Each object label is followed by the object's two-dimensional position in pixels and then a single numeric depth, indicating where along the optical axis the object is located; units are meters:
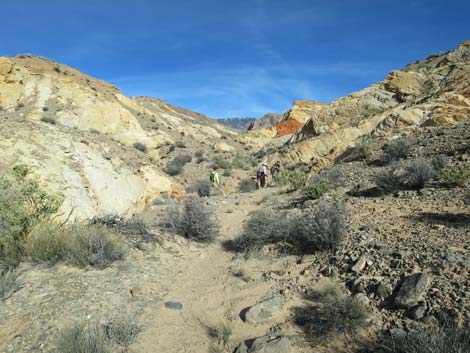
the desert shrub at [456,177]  6.45
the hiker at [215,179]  15.78
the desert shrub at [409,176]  7.13
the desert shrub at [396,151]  10.09
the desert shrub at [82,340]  3.09
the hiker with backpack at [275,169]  15.77
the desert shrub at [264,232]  5.92
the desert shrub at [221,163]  24.52
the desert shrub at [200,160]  25.66
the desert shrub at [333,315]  3.19
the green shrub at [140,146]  23.94
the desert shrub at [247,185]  17.27
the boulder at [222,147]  32.86
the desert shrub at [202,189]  15.48
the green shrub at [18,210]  4.54
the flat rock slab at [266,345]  3.14
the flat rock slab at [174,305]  4.32
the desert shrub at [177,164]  22.03
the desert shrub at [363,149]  11.55
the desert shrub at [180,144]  28.50
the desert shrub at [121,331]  3.46
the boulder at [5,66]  21.97
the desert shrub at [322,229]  5.06
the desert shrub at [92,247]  4.76
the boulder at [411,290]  3.21
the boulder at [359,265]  4.15
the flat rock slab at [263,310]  3.80
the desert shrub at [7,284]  3.93
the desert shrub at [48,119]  18.04
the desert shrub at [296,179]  11.52
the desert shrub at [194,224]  6.96
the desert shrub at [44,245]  4.70
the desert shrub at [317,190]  8.56
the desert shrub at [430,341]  2.39
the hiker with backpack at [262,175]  15.75
